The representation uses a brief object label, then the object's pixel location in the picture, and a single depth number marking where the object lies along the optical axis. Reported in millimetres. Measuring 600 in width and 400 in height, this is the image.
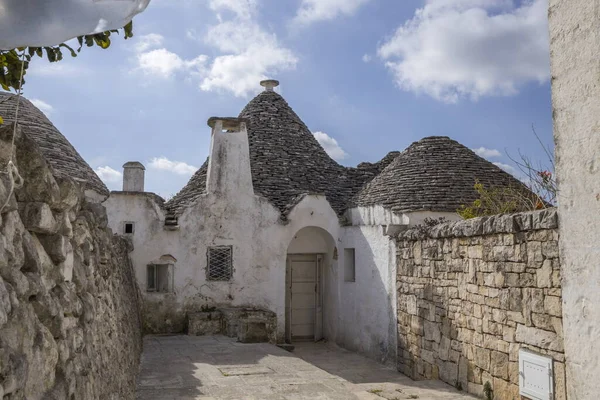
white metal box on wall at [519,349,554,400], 5660
